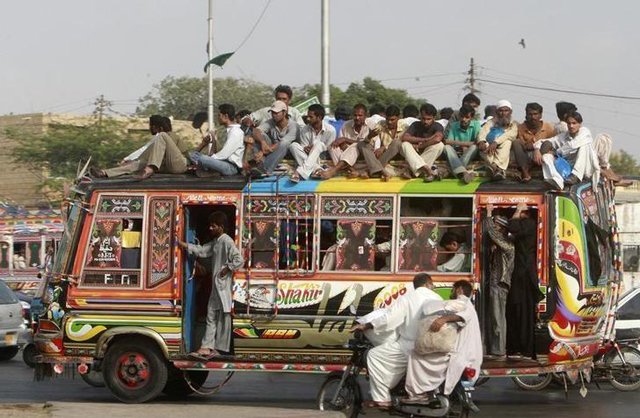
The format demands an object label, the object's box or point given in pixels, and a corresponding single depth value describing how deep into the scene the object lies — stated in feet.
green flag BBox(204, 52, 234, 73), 97.65
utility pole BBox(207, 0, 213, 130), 129.69
